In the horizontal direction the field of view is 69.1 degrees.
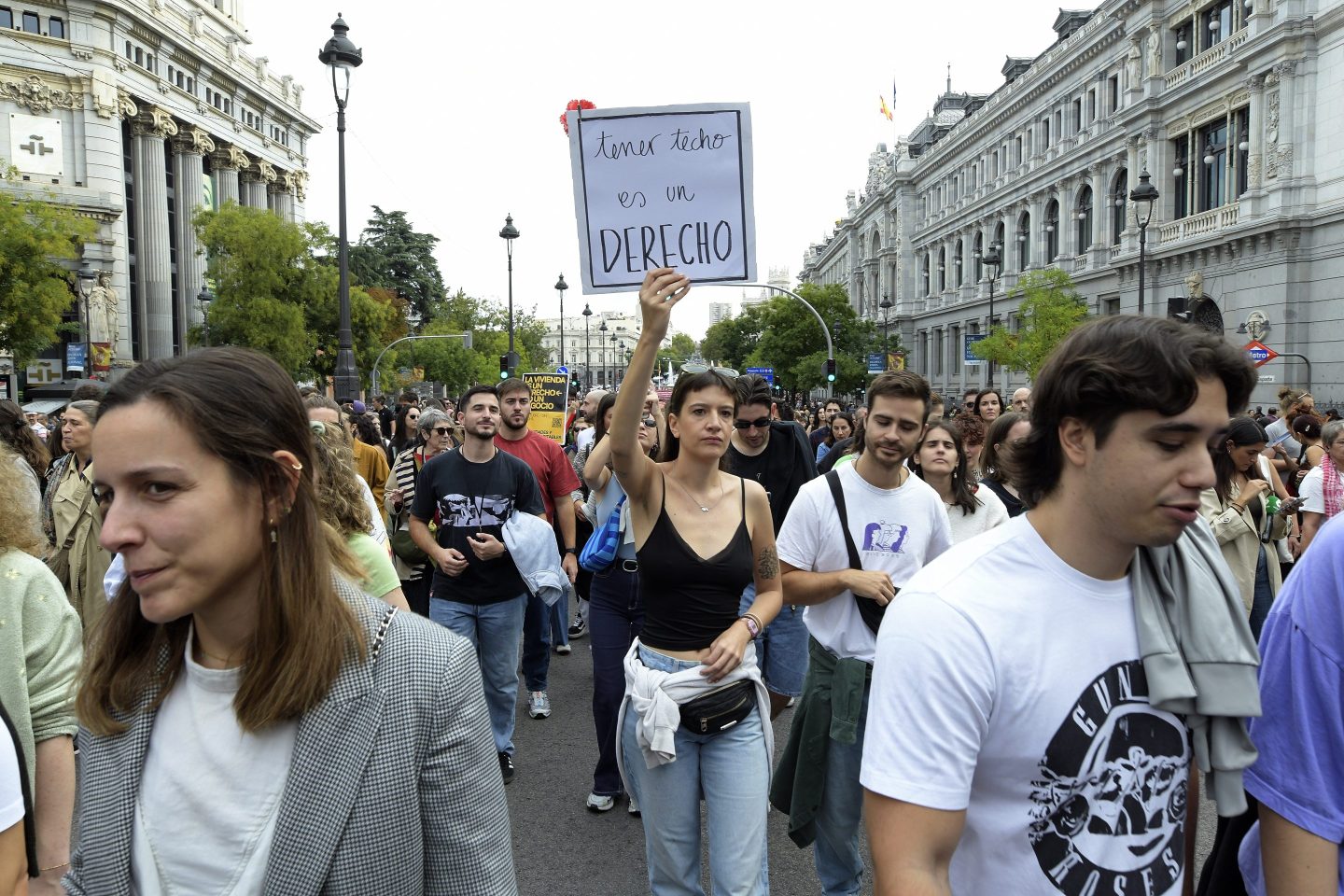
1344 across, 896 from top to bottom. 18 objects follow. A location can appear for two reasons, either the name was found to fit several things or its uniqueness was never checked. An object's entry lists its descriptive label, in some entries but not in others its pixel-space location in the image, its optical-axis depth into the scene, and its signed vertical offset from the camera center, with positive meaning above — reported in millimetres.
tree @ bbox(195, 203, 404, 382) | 43938 +4745
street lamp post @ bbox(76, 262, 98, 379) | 45375 +4854
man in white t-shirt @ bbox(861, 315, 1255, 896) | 1721 -536
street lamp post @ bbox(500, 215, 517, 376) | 31609 +4881
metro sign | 14641 +471
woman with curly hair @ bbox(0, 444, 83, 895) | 2477 -749
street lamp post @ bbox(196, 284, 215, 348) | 38344 +3400
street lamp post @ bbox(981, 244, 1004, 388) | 37594 +5643
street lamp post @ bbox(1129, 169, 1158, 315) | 20656 +3960
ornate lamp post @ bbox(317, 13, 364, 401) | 15297 +3684
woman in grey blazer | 1603 -541
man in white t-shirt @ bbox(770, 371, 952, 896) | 3668 -789
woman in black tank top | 3379 -872
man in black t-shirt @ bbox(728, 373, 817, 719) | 5945 -434
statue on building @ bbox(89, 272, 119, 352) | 47184 +3551
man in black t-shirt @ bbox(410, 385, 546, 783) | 5809 -967
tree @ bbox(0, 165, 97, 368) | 27859 +3294
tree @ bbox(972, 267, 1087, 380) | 37469 +2285
